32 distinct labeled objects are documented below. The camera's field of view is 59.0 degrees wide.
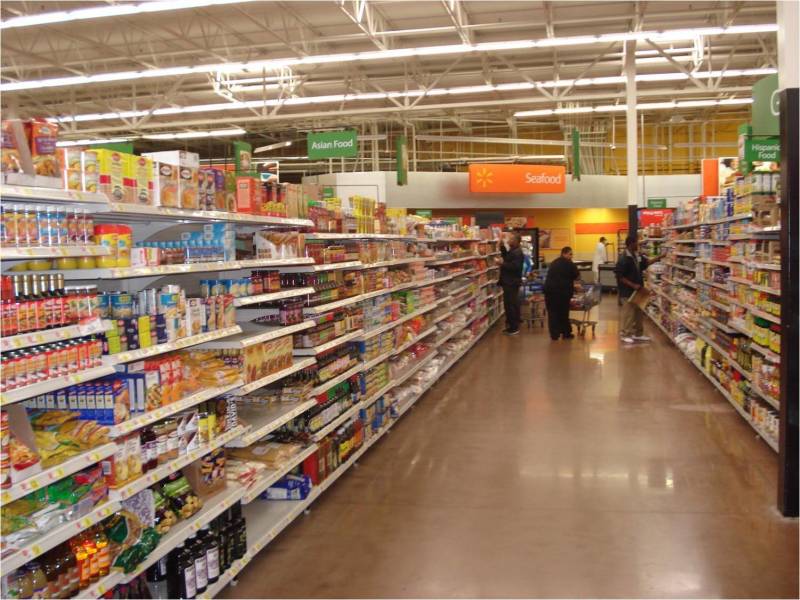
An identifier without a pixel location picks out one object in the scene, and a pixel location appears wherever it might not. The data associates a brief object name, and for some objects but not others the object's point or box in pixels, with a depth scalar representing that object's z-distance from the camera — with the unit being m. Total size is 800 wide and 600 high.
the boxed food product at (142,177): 3.25
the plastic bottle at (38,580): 2.63
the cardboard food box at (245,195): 4.30
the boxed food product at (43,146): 2.72
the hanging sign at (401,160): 15.71
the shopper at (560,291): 12.75
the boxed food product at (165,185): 3.38
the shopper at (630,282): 12.37
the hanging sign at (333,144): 10.97
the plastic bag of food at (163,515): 3.31
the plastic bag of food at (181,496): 3.46
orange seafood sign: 19.48
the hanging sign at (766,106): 5.67
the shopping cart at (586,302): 13.95
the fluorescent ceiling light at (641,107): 17.84
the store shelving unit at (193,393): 2.59
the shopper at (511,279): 13.94
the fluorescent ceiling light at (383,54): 11.25
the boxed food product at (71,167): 2.94
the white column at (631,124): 15.10
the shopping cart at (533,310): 15.28
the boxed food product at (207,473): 3.70
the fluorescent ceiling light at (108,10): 8.90
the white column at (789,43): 4.44
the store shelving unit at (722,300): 6.48
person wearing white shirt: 22.48
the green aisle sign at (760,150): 6.32
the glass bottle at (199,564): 3.45
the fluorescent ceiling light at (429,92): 15.05
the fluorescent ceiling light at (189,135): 17.89
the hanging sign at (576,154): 16.23
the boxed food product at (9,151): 2.55
